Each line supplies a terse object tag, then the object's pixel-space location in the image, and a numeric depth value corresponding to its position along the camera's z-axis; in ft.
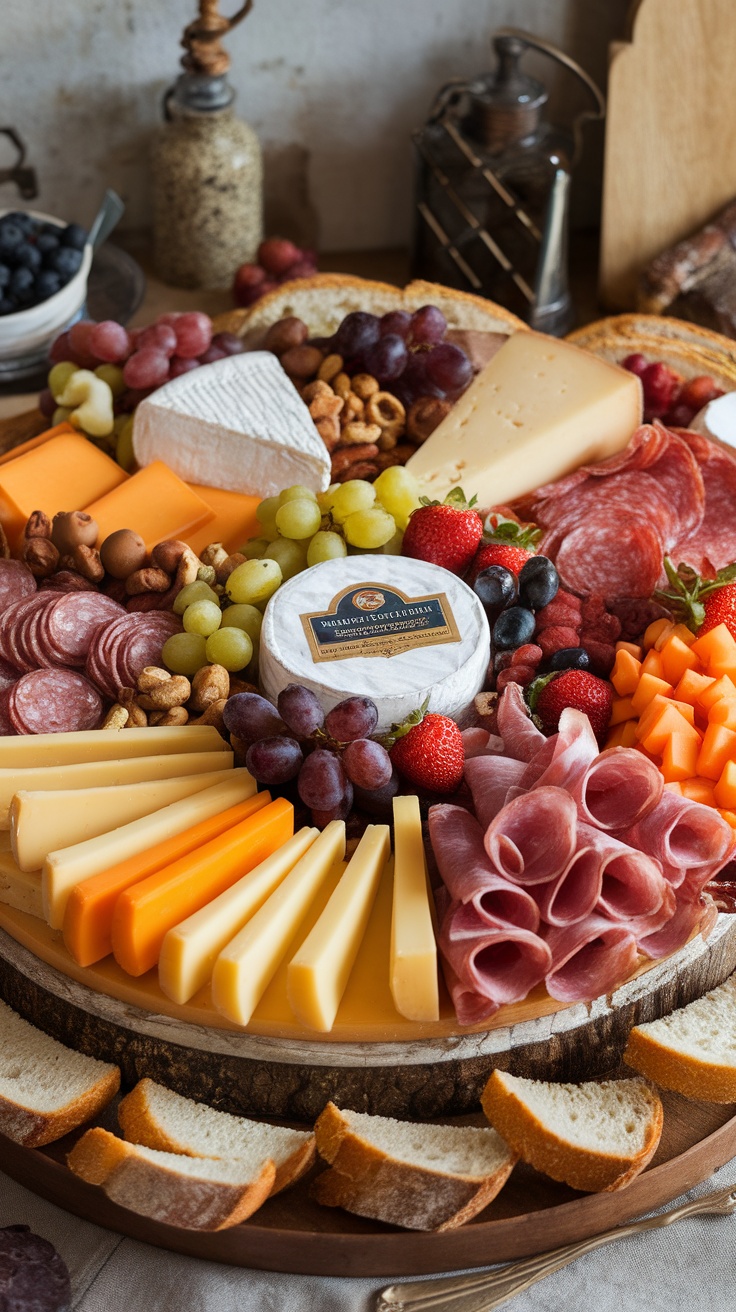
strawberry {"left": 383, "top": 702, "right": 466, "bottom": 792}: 3.90
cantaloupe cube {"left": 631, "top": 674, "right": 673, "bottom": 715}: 3.96
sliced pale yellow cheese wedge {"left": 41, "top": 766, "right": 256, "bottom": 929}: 3.67
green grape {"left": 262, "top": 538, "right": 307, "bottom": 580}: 4.28
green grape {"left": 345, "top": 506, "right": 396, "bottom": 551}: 4.26
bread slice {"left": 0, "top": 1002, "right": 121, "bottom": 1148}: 3.70
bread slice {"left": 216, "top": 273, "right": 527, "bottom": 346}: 4.96
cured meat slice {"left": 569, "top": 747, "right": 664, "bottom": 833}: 3.74
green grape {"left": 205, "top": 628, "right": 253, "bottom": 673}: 4.08
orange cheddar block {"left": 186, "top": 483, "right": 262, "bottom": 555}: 4.38
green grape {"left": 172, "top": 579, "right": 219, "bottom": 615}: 4.17
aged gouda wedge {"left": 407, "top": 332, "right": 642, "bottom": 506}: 4.49
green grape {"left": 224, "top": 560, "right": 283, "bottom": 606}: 4.18
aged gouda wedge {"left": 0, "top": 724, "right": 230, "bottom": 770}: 3.89
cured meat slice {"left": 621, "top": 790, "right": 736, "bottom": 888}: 3.73
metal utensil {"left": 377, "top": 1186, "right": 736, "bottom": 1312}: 3.64
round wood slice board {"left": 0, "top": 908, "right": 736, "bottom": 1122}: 3.70
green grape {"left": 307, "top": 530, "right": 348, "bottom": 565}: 4.26
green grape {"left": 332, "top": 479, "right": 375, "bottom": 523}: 4.28
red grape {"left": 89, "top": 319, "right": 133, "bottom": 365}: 4.63
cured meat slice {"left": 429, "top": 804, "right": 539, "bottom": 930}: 3.65
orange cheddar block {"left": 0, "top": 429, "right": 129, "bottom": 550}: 4.39
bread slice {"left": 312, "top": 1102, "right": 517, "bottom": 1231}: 3.62
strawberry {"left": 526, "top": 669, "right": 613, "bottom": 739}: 4.01
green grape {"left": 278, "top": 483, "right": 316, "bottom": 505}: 4.29
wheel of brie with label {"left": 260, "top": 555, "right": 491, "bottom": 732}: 4.02
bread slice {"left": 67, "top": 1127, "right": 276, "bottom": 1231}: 3.60
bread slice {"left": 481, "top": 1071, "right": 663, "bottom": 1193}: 3.65
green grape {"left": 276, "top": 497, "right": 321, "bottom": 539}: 4.25
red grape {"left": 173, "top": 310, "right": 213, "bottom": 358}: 4.65
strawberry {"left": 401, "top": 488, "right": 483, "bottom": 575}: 4.25
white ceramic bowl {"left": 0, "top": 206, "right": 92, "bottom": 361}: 4.98
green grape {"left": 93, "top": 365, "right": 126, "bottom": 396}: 4.66
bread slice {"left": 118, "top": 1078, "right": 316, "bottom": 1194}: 3.66
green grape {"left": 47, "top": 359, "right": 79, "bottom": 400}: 4.65
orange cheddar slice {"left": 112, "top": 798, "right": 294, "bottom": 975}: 3.63
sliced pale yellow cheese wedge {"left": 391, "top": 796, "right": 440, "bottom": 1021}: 3.60
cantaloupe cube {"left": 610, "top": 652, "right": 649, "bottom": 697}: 4.03
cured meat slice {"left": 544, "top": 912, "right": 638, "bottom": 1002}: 3.65
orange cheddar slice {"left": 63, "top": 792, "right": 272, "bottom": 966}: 3.65
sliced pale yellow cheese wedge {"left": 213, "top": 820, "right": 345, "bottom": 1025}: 3.59
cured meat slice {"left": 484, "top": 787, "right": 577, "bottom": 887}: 3.67
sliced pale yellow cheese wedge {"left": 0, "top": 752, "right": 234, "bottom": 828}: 3.81
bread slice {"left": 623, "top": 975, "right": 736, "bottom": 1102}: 3.75
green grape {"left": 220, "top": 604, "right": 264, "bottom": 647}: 4.15
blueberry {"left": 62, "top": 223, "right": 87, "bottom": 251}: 5.07
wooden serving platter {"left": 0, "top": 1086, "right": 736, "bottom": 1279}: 3.65
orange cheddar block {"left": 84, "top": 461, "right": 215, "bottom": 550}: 4.35
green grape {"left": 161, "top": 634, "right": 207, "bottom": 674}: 4.09
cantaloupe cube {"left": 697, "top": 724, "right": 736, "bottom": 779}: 3.84
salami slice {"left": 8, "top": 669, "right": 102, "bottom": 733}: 4.02
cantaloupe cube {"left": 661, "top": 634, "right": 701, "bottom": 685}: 3.99
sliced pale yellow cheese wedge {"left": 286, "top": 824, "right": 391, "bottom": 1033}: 3.58
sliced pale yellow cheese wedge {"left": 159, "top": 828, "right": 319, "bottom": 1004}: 3.61
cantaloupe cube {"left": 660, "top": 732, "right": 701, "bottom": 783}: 3.86
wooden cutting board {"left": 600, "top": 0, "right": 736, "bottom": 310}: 5.24
